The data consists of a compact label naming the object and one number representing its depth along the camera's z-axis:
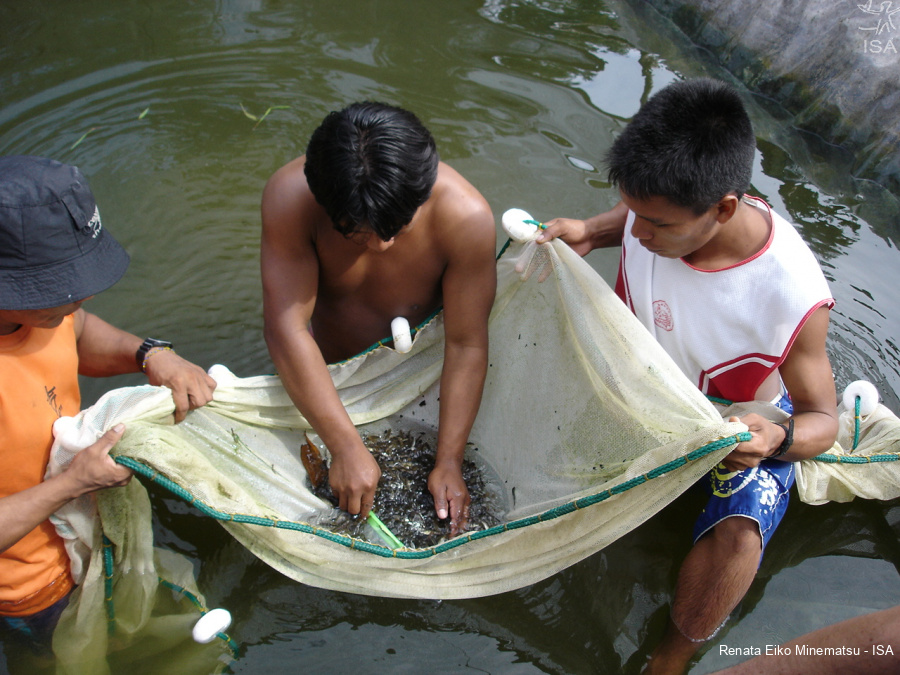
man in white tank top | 1.87
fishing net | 1.82
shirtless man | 1.90
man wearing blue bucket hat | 1.59
